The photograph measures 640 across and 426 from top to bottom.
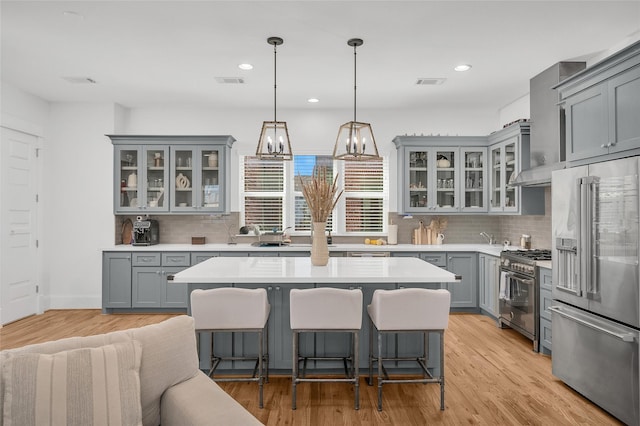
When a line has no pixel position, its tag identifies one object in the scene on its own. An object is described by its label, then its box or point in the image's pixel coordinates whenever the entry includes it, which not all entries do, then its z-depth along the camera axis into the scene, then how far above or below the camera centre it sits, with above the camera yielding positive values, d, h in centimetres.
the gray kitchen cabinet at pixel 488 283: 516 -89
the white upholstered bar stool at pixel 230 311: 289 -70
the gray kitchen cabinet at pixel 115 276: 559 -85
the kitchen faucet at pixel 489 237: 621 -31
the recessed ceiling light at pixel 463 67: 446 +173
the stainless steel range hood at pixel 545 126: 428 +105
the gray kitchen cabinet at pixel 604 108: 267 +83
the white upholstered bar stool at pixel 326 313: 285 -70
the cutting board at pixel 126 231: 611 -23
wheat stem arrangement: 346 +18
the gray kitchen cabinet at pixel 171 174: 591 +64
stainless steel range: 419 -82
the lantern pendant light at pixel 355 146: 343 +63
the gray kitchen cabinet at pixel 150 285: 560 -98
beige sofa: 144 -67
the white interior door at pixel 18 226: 508 -14
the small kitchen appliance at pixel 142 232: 586 -23
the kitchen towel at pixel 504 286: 468 -81
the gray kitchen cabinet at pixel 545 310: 400 -95
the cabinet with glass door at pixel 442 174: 607 +68
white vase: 357 -26
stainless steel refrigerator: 261 -48
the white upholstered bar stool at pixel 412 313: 285 -69
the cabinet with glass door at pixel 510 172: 509 +64
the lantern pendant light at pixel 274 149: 360 +63
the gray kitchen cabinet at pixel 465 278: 570 -87
